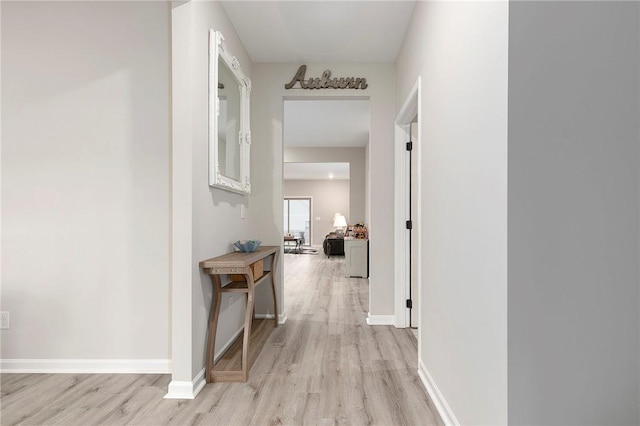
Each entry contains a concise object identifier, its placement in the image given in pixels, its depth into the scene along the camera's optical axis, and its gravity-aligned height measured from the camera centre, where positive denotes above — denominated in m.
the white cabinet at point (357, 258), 6.70 -0.80
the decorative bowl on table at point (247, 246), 2.82 -0.25
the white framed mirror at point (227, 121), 2.54 +0.75
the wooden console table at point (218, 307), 2.31 -0.63
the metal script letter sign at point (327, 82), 3.72 +1.35
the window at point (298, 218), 14.66 -0.19
